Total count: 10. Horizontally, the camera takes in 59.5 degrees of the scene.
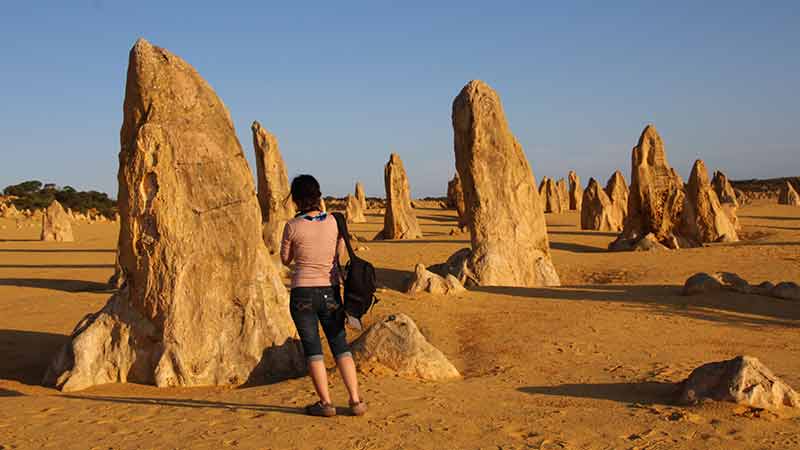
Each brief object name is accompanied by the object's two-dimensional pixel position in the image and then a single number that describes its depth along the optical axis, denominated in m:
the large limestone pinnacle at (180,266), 6.99
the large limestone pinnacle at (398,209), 24.86
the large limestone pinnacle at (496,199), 12.79
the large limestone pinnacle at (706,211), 20.55
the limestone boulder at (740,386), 4.93
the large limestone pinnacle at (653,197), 19.20
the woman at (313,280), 5.11
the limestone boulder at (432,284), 10.85
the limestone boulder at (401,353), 6.39
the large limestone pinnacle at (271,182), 20.62
